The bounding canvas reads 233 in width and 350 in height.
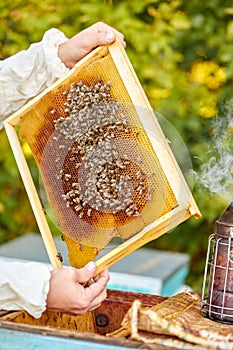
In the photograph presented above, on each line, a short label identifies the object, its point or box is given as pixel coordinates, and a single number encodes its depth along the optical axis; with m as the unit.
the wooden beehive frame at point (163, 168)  1.89
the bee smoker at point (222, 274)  1.86
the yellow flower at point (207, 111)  3.63
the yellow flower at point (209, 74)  3.79
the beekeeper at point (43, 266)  1.90
